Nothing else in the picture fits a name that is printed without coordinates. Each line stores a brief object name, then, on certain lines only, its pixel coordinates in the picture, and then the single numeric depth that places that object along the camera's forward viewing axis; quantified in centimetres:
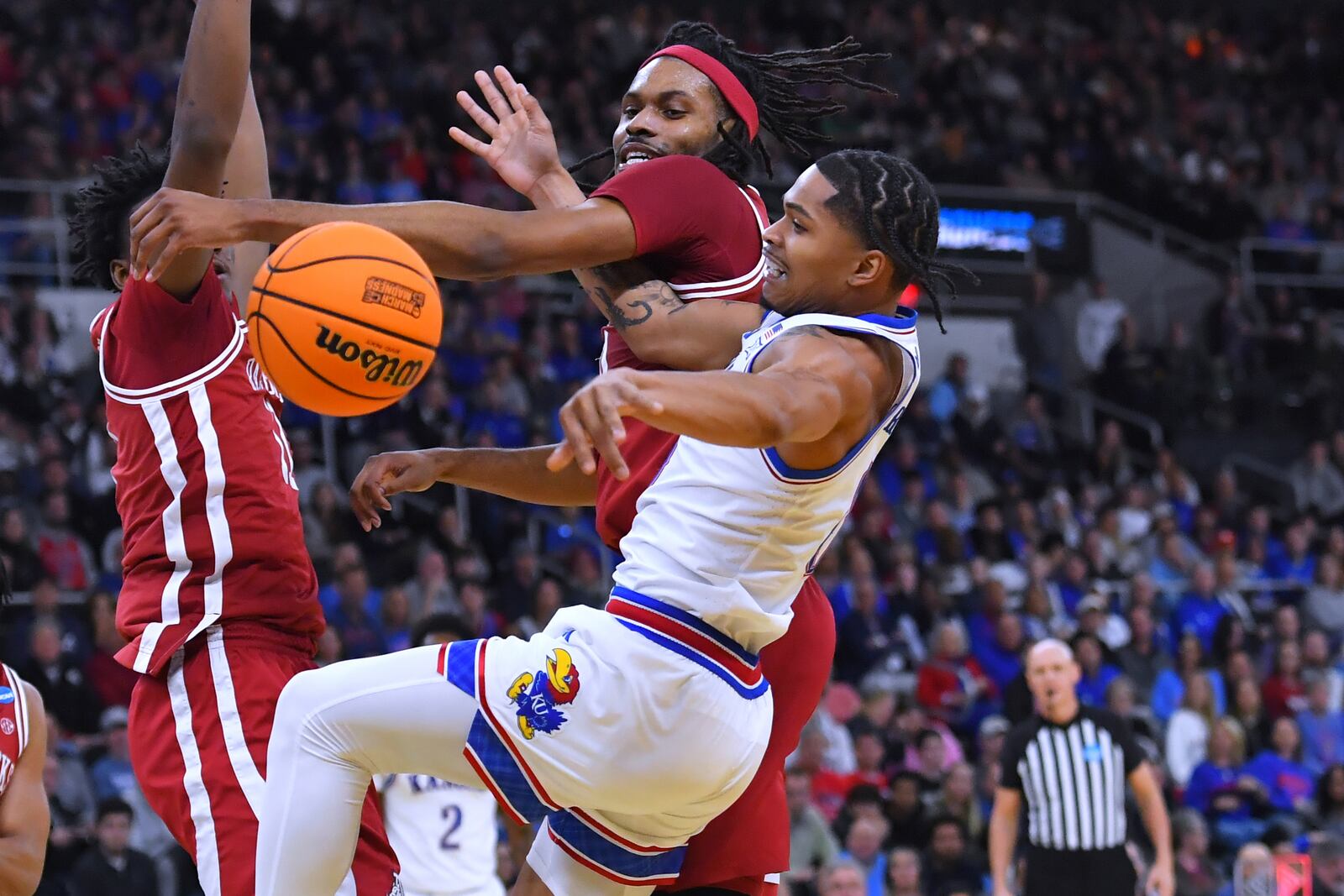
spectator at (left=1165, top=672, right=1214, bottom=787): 1267
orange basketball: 335
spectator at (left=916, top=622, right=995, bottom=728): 1265
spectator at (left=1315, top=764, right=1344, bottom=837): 1215
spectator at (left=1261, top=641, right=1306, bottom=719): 1374
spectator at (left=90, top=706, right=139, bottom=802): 941
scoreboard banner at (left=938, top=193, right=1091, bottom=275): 1872
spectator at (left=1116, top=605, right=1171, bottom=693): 1358
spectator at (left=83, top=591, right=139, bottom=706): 1004
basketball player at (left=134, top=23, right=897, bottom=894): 381
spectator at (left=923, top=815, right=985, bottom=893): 1030
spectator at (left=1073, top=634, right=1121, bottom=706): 1298
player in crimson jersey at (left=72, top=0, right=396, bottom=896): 401
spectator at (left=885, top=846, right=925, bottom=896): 966
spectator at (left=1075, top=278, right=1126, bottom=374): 1889
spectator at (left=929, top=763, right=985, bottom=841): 1107
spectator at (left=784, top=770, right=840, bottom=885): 996
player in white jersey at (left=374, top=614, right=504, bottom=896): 748
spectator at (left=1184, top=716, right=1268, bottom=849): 1198
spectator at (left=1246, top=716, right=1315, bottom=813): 1248
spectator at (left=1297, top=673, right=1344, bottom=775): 1335
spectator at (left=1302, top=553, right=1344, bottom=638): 1520
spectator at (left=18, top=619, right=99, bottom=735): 980
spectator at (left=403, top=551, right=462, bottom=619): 1163
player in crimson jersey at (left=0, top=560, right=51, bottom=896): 470
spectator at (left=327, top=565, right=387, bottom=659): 1098
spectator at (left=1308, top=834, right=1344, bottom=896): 1101
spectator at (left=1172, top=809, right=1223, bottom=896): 1106
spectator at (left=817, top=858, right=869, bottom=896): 899
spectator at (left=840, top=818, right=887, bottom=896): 1008
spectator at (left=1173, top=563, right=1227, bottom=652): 1466
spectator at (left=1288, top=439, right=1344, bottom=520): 1747
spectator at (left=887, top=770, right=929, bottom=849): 1066
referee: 888
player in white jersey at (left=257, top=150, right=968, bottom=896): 353
